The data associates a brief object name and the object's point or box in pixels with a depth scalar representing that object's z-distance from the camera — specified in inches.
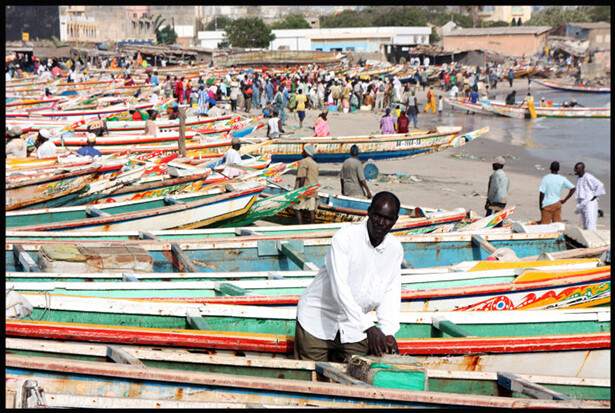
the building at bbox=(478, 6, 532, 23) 5284.0
